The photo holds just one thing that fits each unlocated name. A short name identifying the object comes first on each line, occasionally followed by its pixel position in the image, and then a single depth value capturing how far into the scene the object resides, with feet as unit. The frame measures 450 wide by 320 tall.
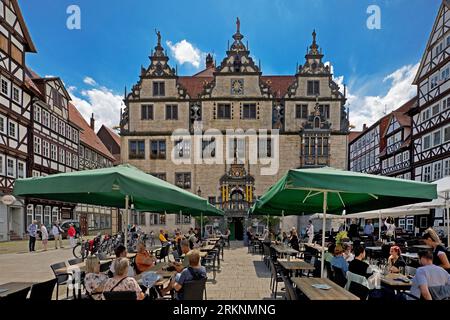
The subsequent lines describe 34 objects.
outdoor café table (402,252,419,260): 32.22
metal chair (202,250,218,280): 34.37
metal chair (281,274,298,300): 15.27
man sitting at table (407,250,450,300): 15.90
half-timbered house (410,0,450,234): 86.43
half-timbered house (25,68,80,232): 93.04
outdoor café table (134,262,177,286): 18.66
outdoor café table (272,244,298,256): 33.85
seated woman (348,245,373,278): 18.21
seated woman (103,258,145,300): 14.42
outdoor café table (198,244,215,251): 41.50
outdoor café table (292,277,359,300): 15.10
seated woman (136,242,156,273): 21.93
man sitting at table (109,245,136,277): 21.80
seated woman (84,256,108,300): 15.98
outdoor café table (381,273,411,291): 19.67
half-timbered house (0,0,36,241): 79.41
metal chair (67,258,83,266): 25.68
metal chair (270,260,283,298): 23.79
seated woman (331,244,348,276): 22.33
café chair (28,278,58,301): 15.35
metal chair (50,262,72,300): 21.98
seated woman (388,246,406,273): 24.43
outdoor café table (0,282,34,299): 15.46
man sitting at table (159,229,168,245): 55.85
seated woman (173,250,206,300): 17.52
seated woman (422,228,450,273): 19.80
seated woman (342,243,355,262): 27.17
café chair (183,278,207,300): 16.28
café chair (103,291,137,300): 13.53
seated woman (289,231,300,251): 47.19
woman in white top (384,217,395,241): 56.12
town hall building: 104.12
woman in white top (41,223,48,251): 62.44
